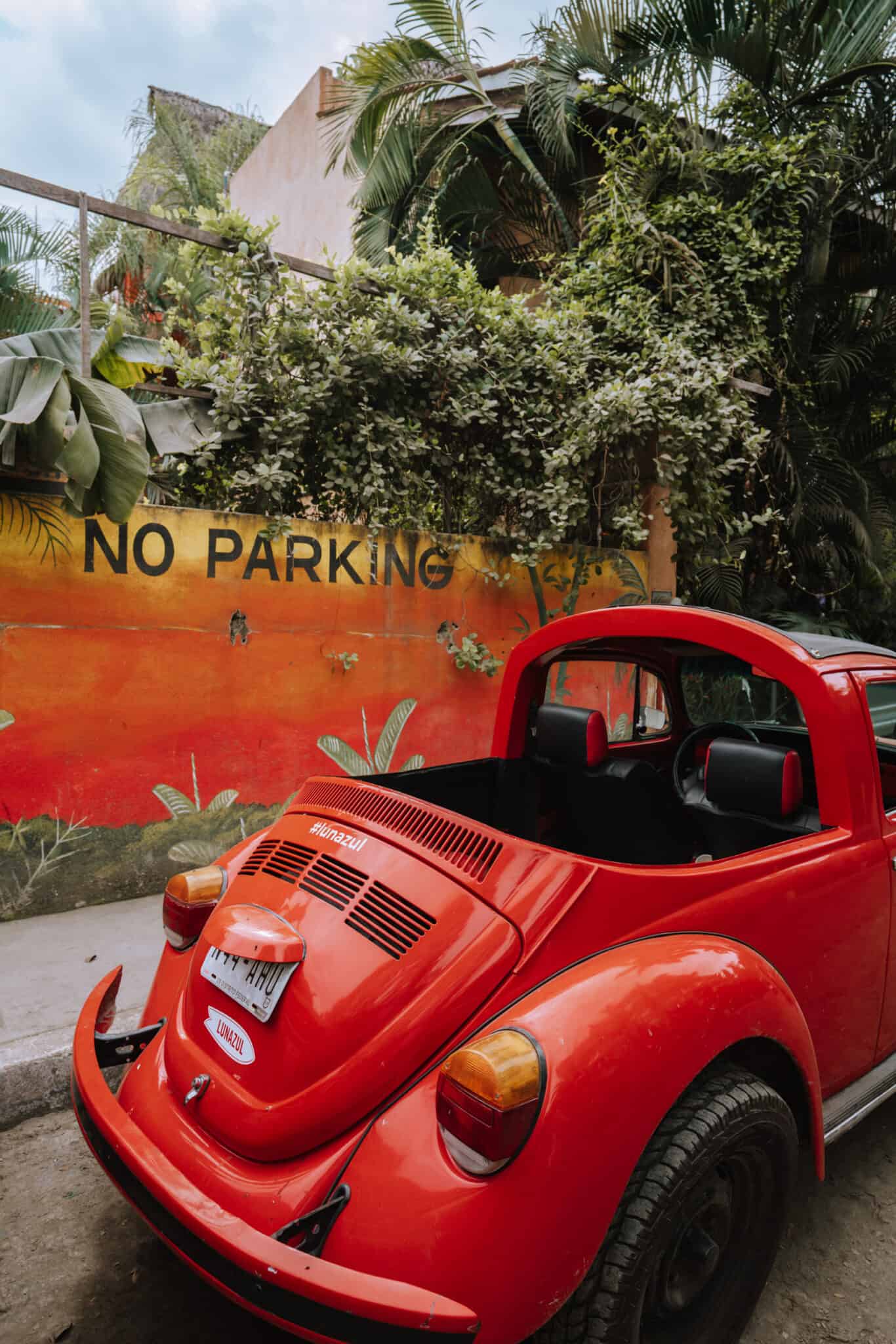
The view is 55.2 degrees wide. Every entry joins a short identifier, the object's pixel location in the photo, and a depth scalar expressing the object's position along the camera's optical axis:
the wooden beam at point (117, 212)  4.47
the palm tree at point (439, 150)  8.59
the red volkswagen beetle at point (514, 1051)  1.50
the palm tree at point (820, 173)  7.87
